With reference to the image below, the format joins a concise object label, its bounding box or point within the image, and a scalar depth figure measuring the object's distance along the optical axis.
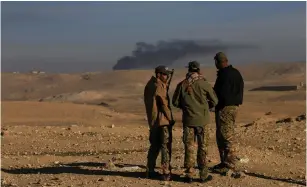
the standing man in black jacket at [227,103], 9.28
